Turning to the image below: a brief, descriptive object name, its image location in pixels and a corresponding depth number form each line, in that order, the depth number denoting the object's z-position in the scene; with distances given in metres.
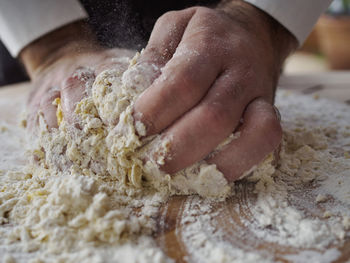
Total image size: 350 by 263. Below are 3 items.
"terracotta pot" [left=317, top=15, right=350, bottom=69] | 0.86
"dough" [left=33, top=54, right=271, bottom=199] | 0.27
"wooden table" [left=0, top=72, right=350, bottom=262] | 0.23
